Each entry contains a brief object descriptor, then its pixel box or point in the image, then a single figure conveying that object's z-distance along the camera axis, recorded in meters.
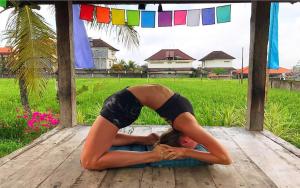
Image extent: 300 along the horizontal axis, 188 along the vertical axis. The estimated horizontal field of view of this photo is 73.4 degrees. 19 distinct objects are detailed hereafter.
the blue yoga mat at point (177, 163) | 1.60
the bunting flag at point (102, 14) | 2.68
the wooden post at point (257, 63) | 2.52
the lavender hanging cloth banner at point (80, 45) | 2.93
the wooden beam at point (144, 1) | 2.44
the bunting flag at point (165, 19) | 2.66
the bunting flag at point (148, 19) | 2.67
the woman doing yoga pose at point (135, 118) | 1.50
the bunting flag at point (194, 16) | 2.66
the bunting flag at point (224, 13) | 2.52
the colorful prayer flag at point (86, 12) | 2.70
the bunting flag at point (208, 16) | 2.63
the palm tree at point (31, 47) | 2.97
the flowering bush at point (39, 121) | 3.87
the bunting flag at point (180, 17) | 2.67
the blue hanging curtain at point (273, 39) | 2.87
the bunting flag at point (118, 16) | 2.70
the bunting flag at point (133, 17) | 2.69
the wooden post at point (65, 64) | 2.61
